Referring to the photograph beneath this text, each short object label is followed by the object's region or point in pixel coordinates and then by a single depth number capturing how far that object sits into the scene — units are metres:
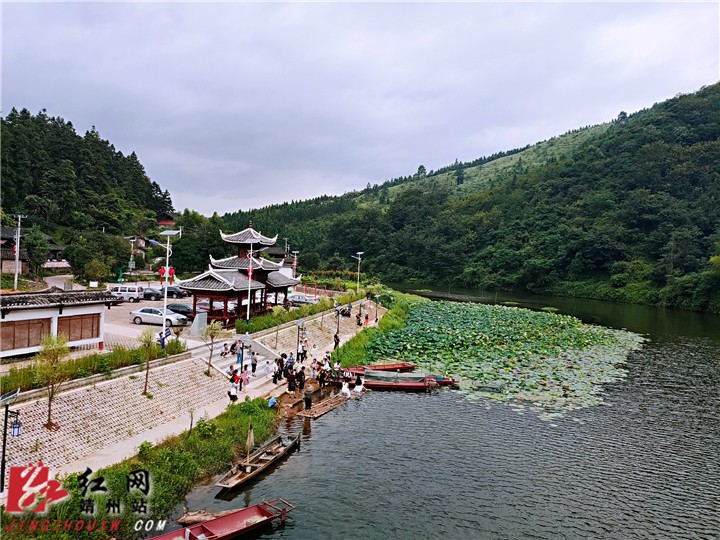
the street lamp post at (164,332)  24.64
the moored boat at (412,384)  30.23
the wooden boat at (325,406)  24.49
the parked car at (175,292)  52.00
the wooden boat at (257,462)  16.77
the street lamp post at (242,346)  27.12
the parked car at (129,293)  46.97
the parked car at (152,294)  48.34
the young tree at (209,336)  25.38
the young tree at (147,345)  21.09
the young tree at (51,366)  16.17
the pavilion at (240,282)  35.50
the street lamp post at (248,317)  33.94
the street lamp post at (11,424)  13.39
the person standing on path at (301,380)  28.03
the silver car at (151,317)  35.97
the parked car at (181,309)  40.15
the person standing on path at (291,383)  27.16
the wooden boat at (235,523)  13.11
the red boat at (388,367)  33.25
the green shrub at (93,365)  16.78
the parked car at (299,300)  55.30
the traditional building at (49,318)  21.03
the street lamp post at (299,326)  34.42
